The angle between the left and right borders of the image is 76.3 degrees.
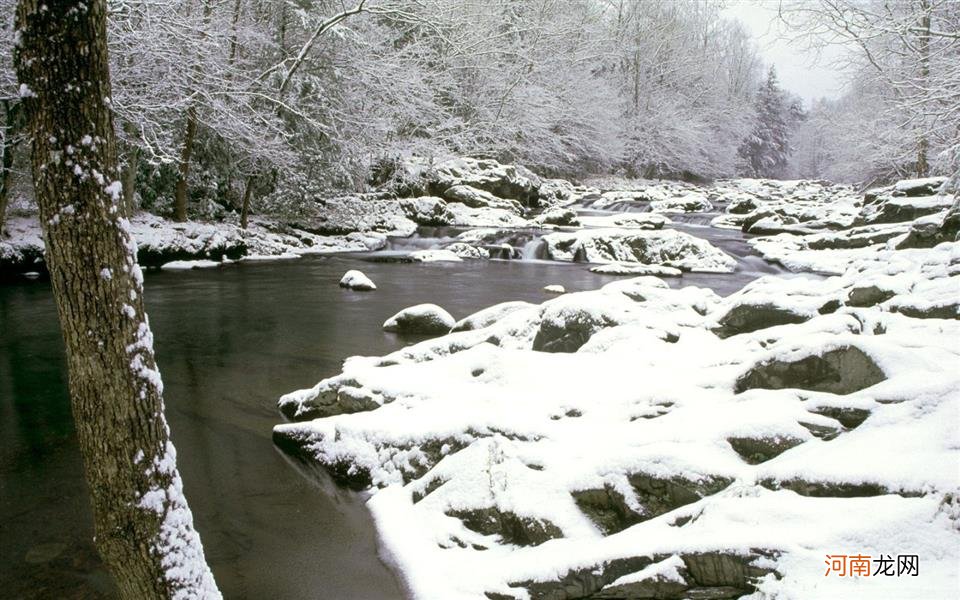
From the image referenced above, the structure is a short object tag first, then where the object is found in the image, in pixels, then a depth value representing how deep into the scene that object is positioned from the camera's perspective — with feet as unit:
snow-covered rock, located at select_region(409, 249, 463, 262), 58.54
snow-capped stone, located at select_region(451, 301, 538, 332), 28.45
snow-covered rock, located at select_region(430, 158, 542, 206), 86.22
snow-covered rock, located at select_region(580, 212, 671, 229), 73.36
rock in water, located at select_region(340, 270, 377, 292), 44.04
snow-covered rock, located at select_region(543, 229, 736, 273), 55.21
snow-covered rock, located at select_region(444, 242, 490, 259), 60.80
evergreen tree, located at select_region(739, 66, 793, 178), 193.98
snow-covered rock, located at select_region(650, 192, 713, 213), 96.94
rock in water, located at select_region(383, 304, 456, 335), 31.60
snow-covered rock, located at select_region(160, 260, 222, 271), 50.83
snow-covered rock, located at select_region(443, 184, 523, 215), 83.71
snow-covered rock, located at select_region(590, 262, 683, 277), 51.88
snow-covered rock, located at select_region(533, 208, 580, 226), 78.38
